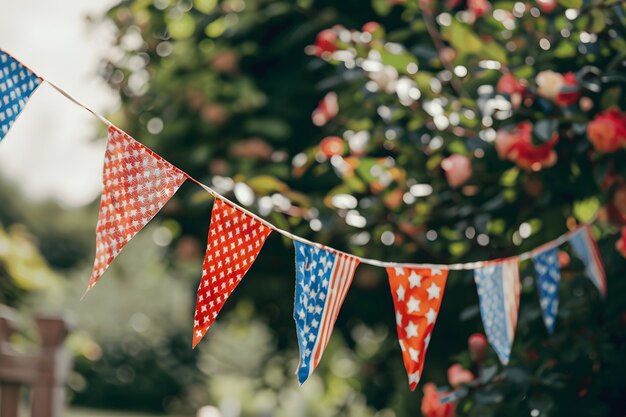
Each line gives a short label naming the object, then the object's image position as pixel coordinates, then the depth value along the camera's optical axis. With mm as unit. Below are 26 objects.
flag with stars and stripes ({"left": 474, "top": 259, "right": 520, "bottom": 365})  2545
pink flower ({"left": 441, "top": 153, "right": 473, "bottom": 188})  3000
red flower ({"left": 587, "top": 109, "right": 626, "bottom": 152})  2613
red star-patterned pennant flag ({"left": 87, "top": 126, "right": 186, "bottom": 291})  1903
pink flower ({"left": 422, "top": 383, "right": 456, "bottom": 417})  2875
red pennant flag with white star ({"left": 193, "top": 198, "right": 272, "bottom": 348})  2039
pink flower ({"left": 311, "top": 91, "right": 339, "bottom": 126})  3432
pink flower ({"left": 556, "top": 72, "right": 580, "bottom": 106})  2658
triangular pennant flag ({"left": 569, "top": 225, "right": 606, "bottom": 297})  2709
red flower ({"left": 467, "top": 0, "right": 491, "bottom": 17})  3096
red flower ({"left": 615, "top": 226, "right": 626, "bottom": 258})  2725
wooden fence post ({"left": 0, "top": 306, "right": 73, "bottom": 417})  4145
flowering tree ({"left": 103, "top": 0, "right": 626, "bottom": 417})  2758
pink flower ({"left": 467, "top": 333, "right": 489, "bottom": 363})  2910
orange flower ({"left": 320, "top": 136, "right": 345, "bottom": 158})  3268
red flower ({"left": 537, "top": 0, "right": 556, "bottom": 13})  2932
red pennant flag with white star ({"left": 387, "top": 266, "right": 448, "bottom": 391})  2357
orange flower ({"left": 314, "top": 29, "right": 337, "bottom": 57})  3088
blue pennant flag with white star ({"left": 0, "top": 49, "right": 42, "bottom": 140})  1809
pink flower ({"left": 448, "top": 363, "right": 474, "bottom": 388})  2824
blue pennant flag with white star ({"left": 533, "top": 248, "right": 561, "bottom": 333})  2734
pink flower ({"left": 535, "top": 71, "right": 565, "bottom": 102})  2682
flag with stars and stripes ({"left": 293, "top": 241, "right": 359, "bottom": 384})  2150
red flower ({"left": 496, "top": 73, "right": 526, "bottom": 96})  2771
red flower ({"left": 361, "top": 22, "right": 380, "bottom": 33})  3148
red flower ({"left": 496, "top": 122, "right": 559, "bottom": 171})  2756
